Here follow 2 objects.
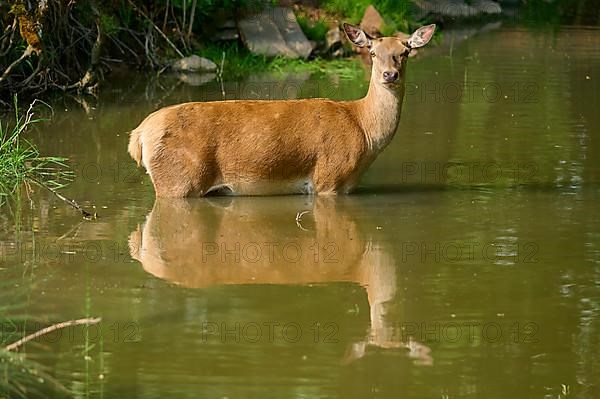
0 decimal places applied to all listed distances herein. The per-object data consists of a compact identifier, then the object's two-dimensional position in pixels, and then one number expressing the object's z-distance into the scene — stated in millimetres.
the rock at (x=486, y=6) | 24203
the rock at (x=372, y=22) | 19141
